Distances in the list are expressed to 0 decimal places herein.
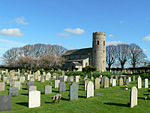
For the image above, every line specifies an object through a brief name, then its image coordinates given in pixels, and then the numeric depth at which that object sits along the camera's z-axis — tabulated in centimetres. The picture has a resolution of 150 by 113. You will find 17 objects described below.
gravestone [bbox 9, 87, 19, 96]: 1246
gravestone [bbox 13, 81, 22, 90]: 1611
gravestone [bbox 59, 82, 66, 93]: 1467
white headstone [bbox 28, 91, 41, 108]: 966
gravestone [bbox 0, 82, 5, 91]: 1520
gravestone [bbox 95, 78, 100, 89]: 1676
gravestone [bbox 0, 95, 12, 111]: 889
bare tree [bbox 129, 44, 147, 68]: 6057
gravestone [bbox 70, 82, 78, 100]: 1136
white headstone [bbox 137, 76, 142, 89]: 1700
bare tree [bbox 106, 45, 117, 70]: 6638
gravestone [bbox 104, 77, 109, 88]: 1792
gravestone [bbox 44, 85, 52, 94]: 1371
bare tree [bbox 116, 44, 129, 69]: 6291
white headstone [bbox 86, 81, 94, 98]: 1205
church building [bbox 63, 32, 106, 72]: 6047
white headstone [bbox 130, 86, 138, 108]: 946
